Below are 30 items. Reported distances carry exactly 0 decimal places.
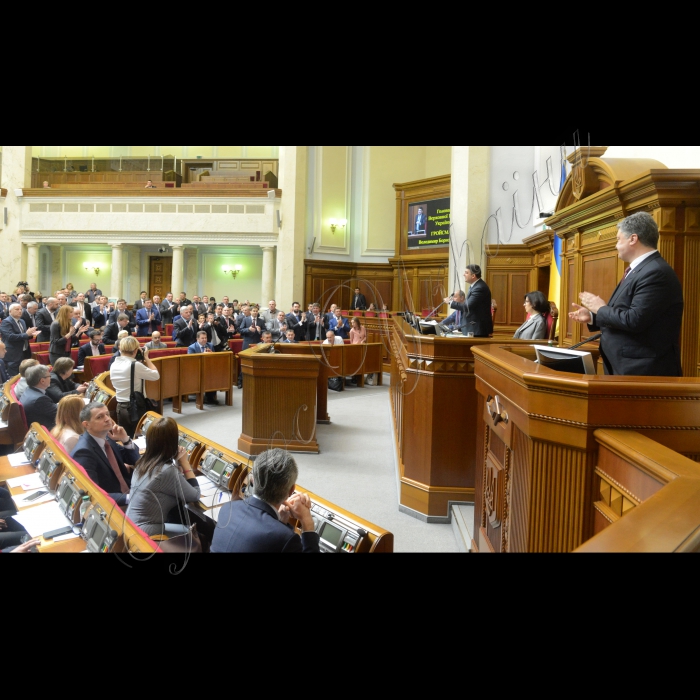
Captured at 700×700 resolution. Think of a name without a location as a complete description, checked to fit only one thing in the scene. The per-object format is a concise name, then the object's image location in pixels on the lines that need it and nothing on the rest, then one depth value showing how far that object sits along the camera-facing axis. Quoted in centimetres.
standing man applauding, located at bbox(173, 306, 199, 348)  995
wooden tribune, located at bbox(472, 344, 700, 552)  176
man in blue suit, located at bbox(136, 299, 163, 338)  1210
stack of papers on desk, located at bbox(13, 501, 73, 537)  284
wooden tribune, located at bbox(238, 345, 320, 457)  621
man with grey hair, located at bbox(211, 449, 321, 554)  209
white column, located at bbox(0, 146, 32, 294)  1853
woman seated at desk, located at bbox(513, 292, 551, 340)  510
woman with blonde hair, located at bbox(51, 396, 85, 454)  397
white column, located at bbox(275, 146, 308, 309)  1719
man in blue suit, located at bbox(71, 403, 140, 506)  357
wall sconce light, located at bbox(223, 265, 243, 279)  1995
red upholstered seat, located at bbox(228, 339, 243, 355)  1123
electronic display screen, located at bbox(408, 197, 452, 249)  1518
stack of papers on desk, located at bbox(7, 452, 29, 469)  388
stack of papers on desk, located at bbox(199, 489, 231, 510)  332
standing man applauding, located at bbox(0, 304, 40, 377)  745
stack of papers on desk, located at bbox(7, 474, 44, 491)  345
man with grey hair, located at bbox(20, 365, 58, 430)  476
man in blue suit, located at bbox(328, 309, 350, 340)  1187
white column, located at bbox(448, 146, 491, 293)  1208
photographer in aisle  570
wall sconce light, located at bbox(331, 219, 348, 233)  1794
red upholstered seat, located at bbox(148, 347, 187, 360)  849
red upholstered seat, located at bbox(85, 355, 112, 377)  766
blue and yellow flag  913
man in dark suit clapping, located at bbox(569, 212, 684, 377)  231
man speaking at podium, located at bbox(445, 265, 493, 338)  540
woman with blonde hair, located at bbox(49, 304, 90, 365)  765
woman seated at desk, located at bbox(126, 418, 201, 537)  298
